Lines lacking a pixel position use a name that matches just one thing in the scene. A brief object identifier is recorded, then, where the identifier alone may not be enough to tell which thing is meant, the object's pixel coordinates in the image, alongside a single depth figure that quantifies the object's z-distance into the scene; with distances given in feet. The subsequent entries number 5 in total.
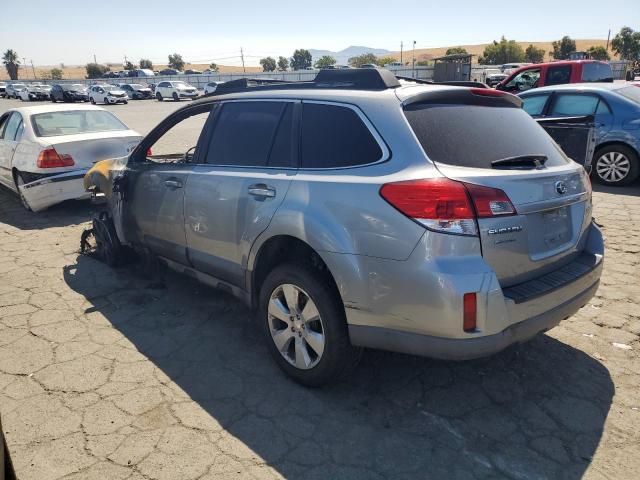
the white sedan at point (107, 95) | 123.44
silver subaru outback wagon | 7.80
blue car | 25.90
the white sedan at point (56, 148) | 22.48
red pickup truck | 39.83
